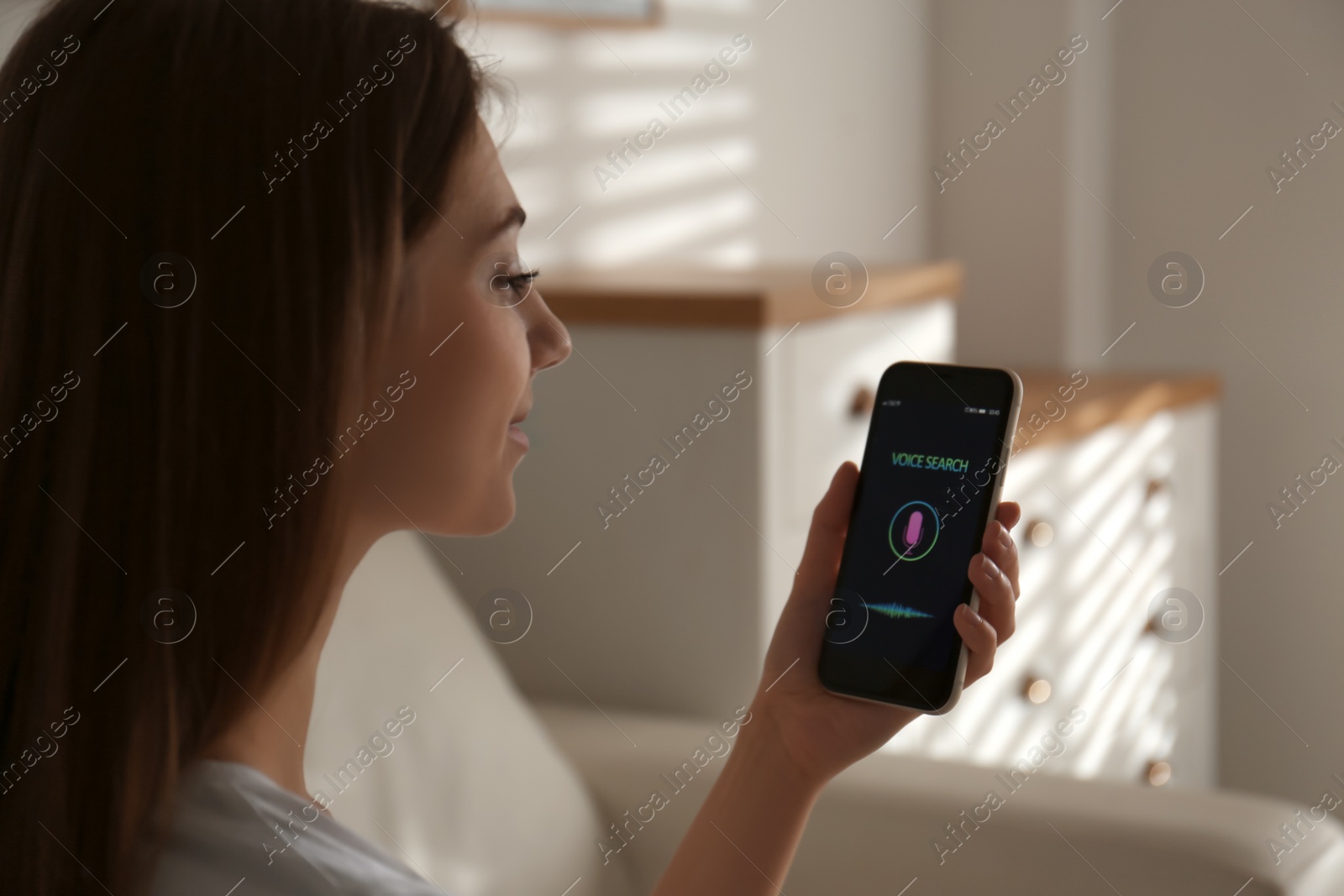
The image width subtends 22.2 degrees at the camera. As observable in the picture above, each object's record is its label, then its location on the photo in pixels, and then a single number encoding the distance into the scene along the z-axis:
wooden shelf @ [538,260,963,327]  1.70
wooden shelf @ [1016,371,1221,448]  2.19
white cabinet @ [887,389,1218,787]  2.09
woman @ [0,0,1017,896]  1.21
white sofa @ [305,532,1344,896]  1.51
